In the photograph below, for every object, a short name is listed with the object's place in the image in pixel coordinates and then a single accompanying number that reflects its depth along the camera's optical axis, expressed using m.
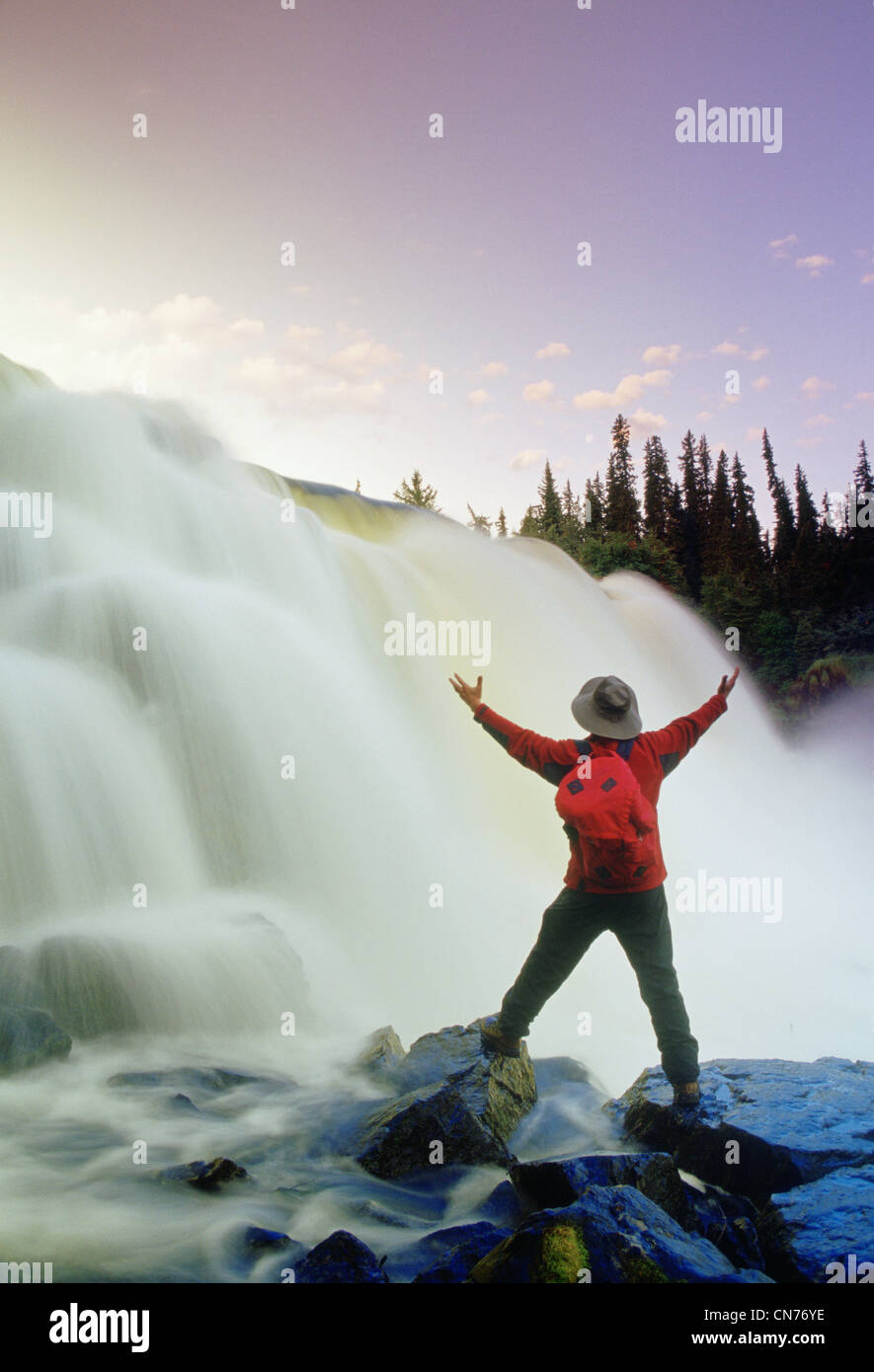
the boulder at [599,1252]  3.26
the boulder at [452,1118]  4.84
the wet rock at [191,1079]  5.97
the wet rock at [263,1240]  4.07
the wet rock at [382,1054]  6.25
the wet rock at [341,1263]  3.56
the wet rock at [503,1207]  4.11
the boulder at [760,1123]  4.34
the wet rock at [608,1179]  3.91
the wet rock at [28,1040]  5.93
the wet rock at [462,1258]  3.61
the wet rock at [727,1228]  3.85
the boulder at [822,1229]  3.62
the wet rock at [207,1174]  4.64
